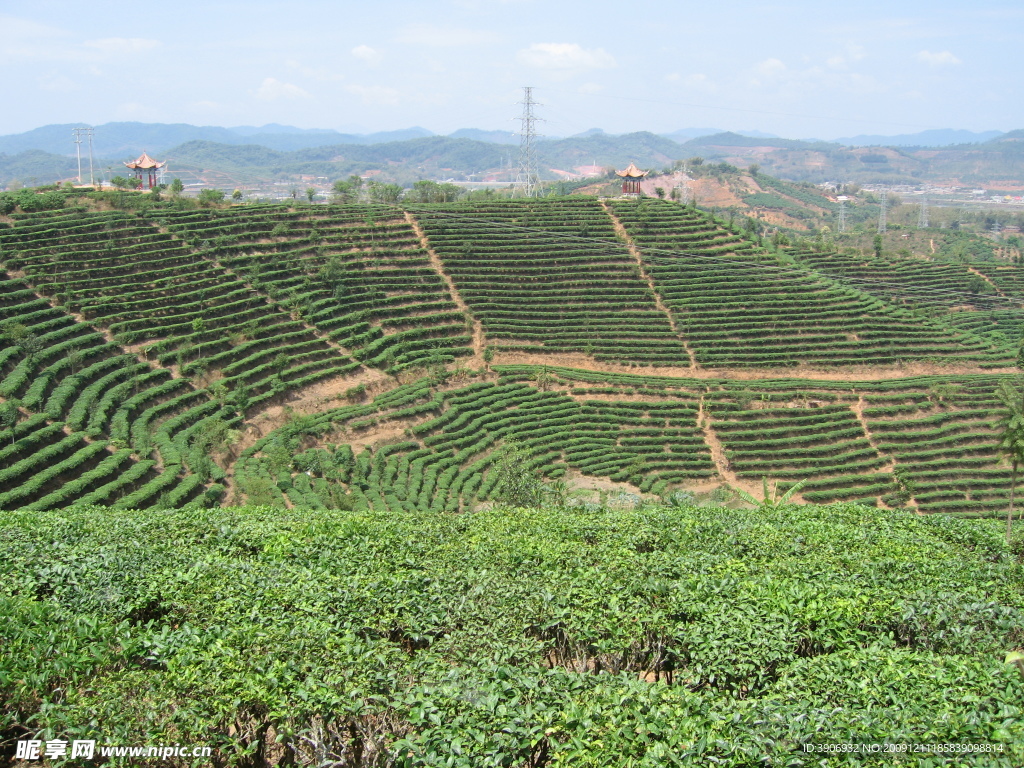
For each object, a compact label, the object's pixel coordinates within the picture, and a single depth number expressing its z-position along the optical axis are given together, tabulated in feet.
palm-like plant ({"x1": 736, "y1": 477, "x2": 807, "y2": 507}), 79.89
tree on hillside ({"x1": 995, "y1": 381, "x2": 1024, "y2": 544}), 71.92
